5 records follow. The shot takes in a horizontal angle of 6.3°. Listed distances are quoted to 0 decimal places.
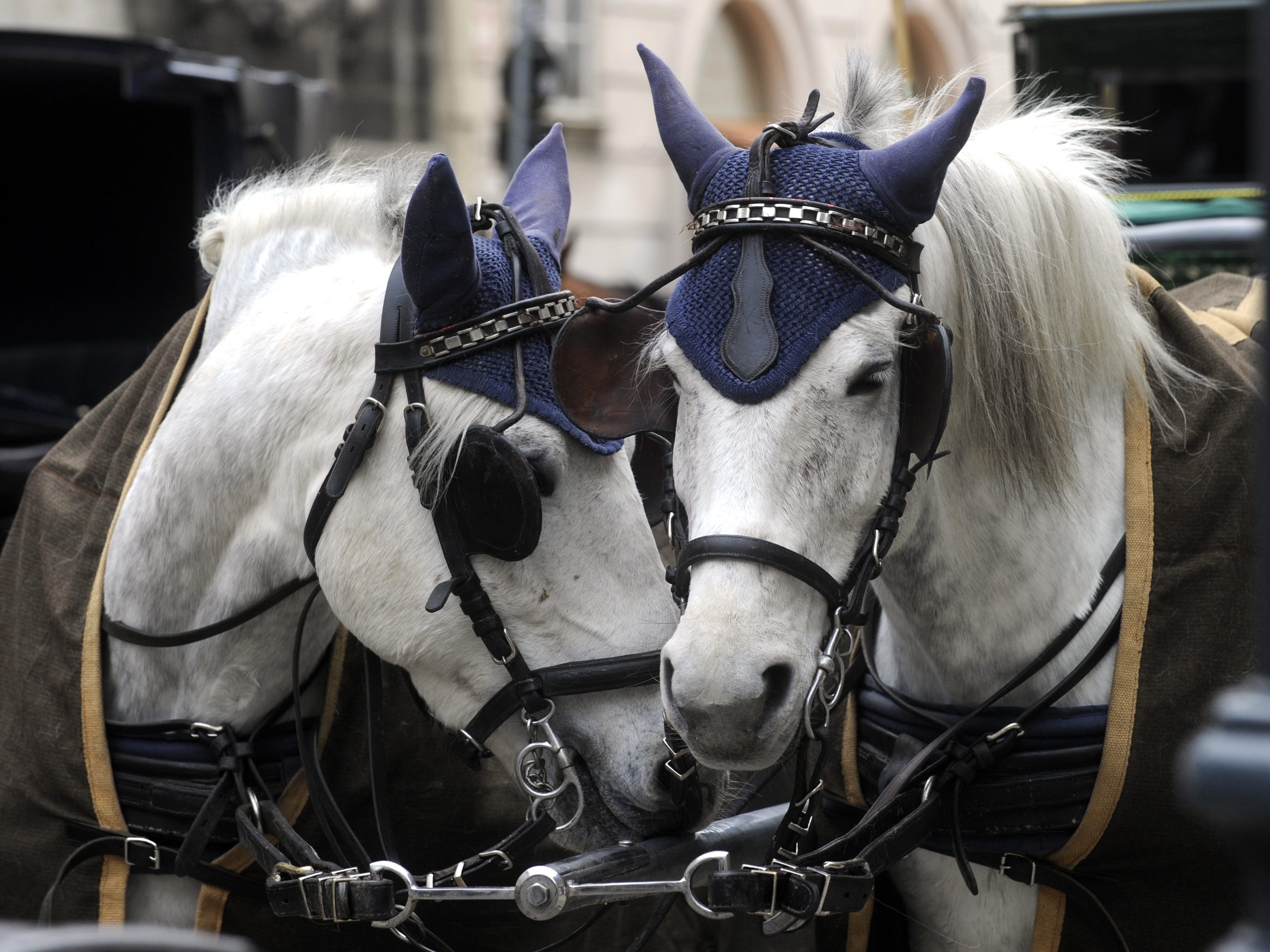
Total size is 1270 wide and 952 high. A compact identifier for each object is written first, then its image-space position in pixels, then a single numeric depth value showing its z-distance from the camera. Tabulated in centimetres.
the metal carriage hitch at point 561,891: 1113
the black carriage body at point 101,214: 1675
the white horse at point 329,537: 1128
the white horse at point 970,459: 1097
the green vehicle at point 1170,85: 1513
